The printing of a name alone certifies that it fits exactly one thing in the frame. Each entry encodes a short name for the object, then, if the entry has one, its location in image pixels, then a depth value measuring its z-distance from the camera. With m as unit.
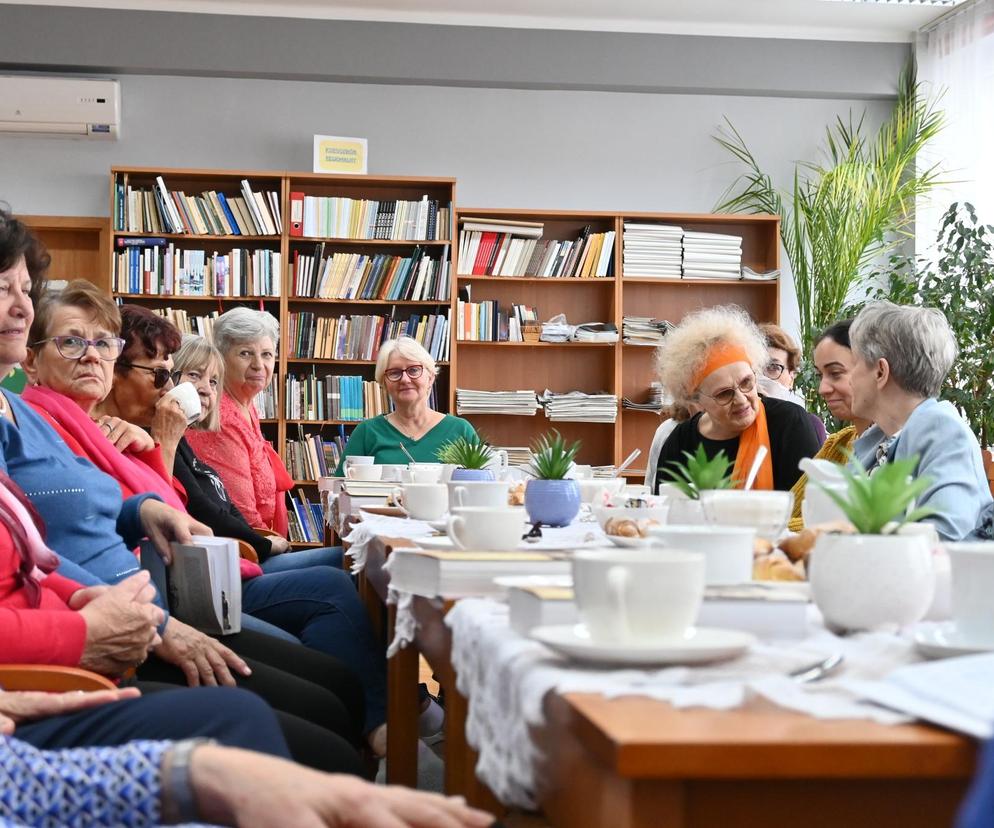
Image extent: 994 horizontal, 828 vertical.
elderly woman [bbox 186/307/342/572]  3.85
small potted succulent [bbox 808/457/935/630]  0.97
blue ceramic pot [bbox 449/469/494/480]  2.49
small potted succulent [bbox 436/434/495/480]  2.50
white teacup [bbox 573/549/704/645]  0.83
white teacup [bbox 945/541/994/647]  0.89
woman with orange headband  3.21
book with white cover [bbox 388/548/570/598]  1.22
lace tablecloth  0.75
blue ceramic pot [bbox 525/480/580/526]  1.97
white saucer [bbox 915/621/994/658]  0.85
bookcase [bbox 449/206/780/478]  6.30
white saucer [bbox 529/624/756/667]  0.80
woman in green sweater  4.51
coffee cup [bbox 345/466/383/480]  3.52
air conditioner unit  5.93
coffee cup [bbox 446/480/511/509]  1.79
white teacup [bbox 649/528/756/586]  1.09
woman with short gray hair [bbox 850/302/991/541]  2.29
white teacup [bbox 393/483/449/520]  2.15
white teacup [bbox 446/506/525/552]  1.46
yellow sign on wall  6.03
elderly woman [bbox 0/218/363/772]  1.86
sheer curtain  5.94
